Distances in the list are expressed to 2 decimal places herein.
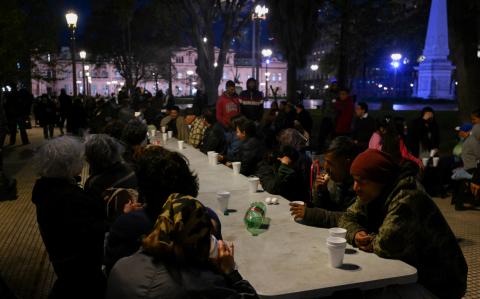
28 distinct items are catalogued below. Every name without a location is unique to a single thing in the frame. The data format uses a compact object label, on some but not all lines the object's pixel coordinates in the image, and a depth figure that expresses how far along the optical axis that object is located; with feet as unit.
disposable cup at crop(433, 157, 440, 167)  27.50
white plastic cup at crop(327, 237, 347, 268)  9.00
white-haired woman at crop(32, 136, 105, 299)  9.55
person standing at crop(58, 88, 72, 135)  59.96
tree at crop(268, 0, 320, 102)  62.90
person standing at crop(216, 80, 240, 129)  33.27
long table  8.36
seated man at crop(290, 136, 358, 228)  11.98
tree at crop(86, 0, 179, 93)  158.71
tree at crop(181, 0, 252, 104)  66.33
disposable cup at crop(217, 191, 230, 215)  13.20
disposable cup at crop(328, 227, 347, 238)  10.01
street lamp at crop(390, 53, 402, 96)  140.68
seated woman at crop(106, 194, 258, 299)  5.79
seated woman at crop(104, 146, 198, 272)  7.67
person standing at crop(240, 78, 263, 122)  37.04
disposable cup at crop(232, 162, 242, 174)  19.16
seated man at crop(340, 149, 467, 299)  9.08
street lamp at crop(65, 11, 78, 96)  61.00
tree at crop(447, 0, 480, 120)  46.16
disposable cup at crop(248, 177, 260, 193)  15.72
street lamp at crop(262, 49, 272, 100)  135.85
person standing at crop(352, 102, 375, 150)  35.33
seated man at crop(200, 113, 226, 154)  27.35
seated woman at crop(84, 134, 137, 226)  12.98
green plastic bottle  11.43
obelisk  100.73
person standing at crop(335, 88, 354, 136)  37.47
